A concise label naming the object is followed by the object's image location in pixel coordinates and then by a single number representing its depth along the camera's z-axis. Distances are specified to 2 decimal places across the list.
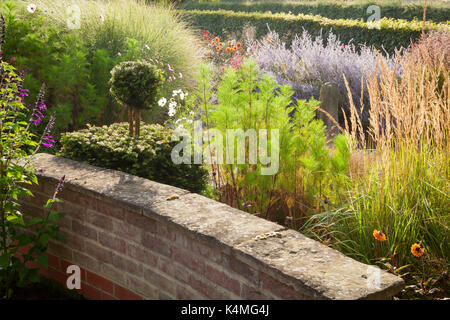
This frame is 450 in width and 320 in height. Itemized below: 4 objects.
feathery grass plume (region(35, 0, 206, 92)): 6.08
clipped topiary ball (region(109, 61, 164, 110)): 3.71
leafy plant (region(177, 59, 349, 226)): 3.27
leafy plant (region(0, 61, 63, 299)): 2.88
